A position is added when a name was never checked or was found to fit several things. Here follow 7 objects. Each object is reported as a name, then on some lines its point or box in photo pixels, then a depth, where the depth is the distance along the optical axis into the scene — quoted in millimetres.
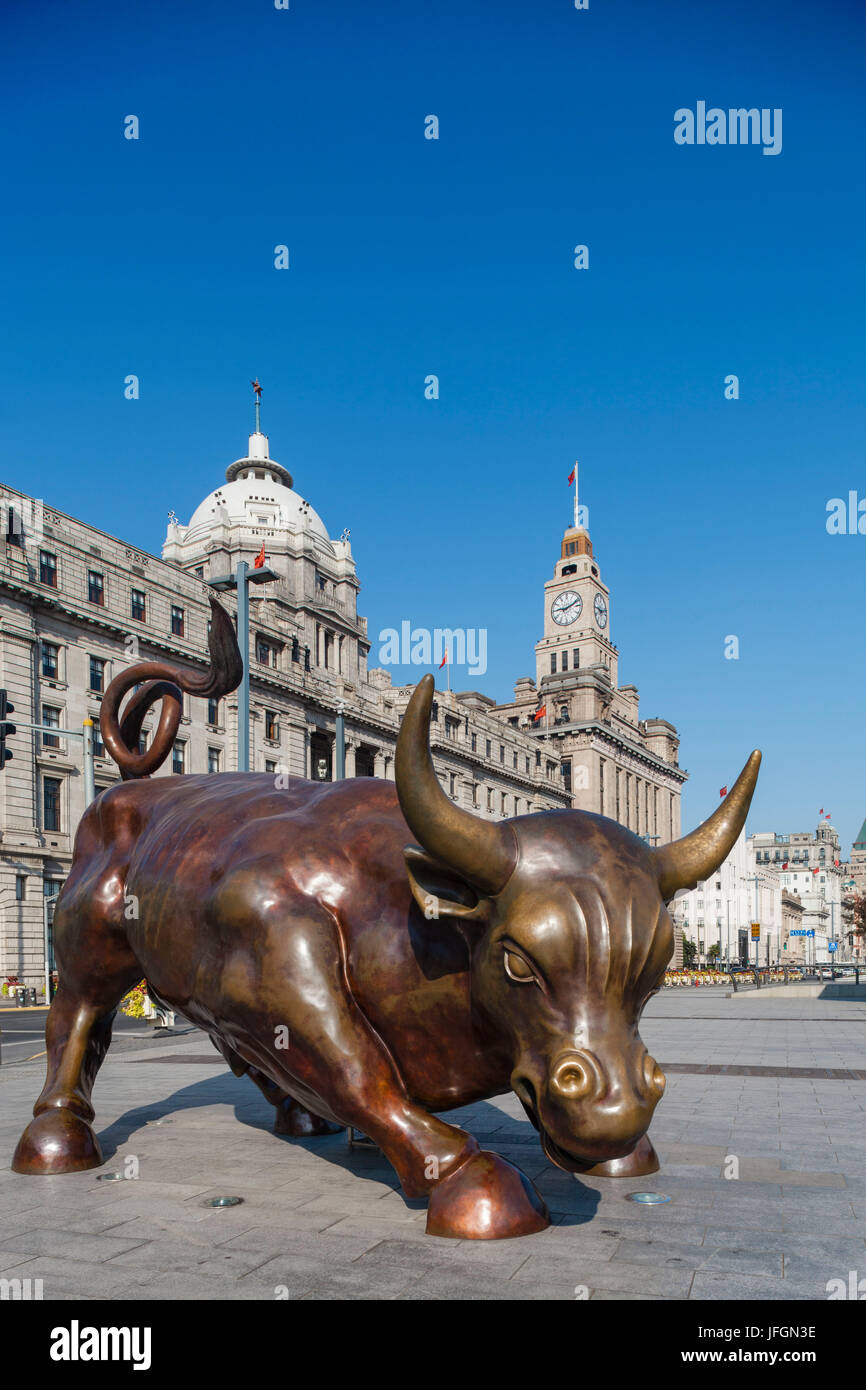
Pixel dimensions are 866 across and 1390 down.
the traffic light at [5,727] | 16922
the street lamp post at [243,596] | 17484
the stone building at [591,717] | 96438
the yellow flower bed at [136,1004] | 20141
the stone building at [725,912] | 115812
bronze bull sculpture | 3645
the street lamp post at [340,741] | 25506
